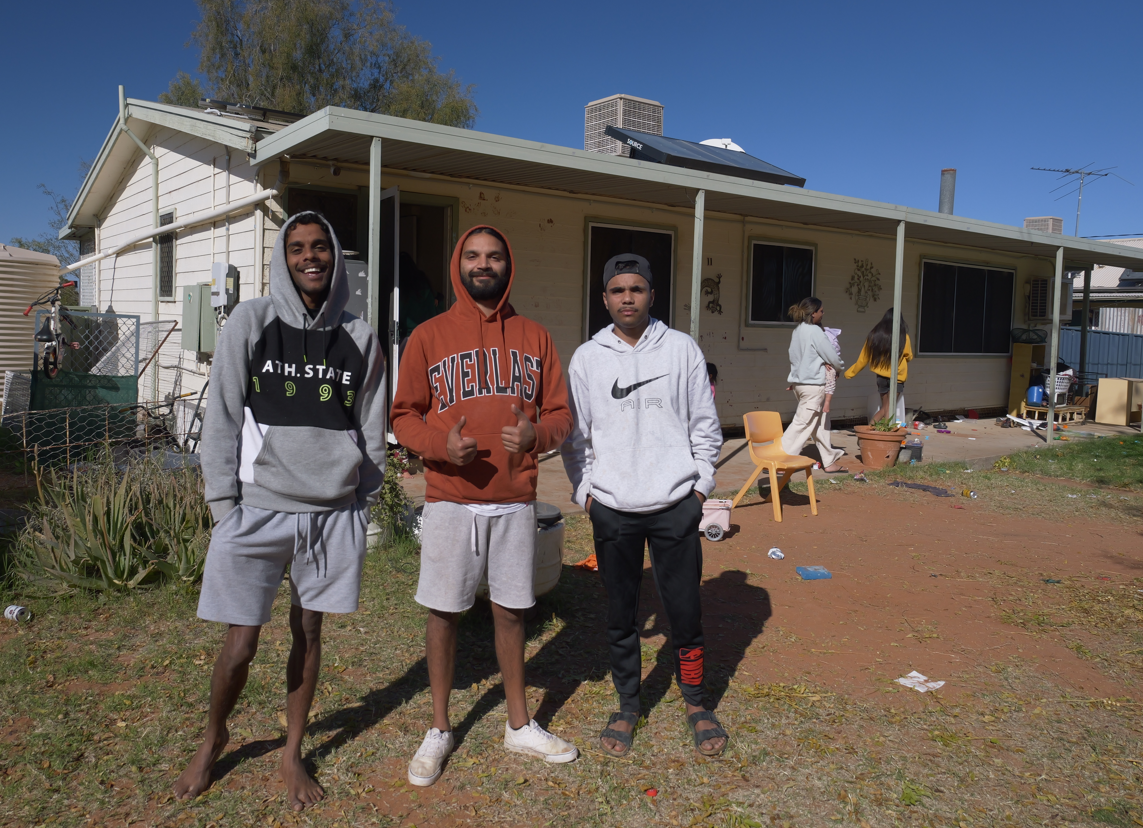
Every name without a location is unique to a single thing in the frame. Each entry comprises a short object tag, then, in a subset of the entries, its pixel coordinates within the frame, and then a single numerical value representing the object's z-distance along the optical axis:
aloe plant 4.12
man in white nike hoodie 2.92
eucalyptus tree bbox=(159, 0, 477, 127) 24.20
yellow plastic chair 6.38
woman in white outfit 7.90
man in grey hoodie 2.44
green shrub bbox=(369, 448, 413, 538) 5.13
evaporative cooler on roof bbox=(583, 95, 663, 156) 12.07
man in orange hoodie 2.69
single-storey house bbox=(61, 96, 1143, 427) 7.09
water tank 10.27
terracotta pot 8.70
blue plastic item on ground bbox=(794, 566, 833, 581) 5.11
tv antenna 30.11
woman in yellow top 9.52
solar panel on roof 9.78
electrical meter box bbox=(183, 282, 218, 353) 7.69
